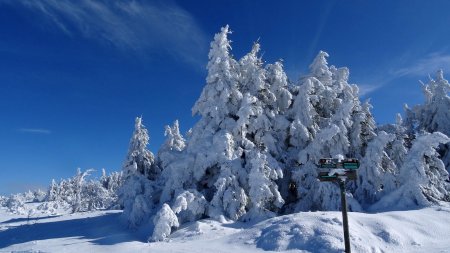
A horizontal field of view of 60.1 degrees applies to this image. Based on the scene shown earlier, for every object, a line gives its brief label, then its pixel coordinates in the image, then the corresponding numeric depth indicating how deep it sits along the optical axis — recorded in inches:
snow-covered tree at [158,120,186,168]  1143.6
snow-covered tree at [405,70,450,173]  1326.2
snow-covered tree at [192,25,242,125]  1089.4
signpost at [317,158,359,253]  464.1
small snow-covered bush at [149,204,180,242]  844.6
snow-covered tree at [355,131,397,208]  1018.7
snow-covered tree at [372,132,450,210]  932.0
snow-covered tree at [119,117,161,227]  1083.4
